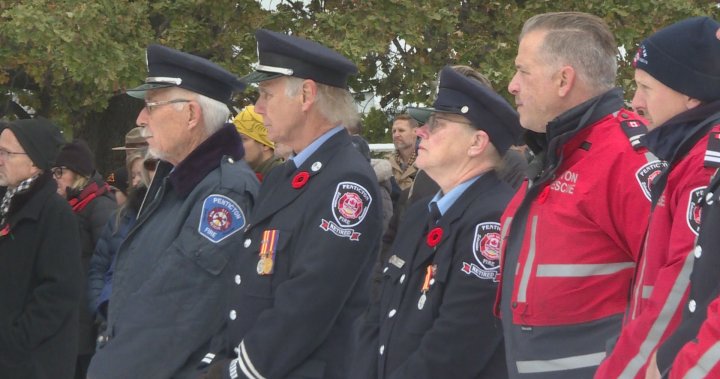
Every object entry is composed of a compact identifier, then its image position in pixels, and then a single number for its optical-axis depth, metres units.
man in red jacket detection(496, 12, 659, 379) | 7.12
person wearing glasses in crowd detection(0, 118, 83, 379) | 11.63
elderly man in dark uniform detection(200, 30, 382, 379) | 8.09
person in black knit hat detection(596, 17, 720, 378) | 5.55
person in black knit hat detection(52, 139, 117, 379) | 14.88
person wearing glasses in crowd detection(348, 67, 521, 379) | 7.91
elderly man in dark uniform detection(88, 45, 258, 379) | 8.89
